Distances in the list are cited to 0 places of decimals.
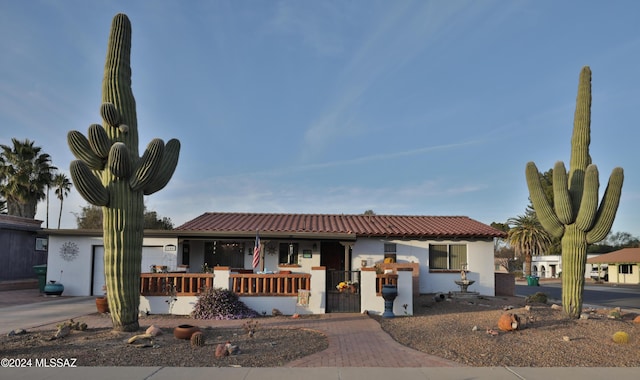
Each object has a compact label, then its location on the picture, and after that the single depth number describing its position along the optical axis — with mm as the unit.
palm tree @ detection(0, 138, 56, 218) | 33312
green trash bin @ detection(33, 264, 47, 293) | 20938
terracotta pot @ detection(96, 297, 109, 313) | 13977
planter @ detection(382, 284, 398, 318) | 13516
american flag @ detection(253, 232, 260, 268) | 15400
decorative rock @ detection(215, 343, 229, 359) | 8398
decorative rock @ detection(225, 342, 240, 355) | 8516
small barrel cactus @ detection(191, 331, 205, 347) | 9242
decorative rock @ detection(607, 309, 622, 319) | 13398
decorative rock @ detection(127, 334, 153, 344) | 9398
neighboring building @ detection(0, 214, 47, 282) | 26156
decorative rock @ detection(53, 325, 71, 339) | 9938
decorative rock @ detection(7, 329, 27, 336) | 10413
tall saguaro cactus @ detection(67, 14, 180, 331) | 10328
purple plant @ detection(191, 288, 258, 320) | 13141
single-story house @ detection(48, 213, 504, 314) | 19922
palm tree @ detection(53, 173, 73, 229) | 45688
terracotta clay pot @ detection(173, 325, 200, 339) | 9820
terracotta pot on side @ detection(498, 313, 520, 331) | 10766
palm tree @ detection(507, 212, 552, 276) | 46562
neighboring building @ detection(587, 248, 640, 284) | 46062
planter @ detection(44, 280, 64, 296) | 19594
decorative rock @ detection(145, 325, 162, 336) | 10122
